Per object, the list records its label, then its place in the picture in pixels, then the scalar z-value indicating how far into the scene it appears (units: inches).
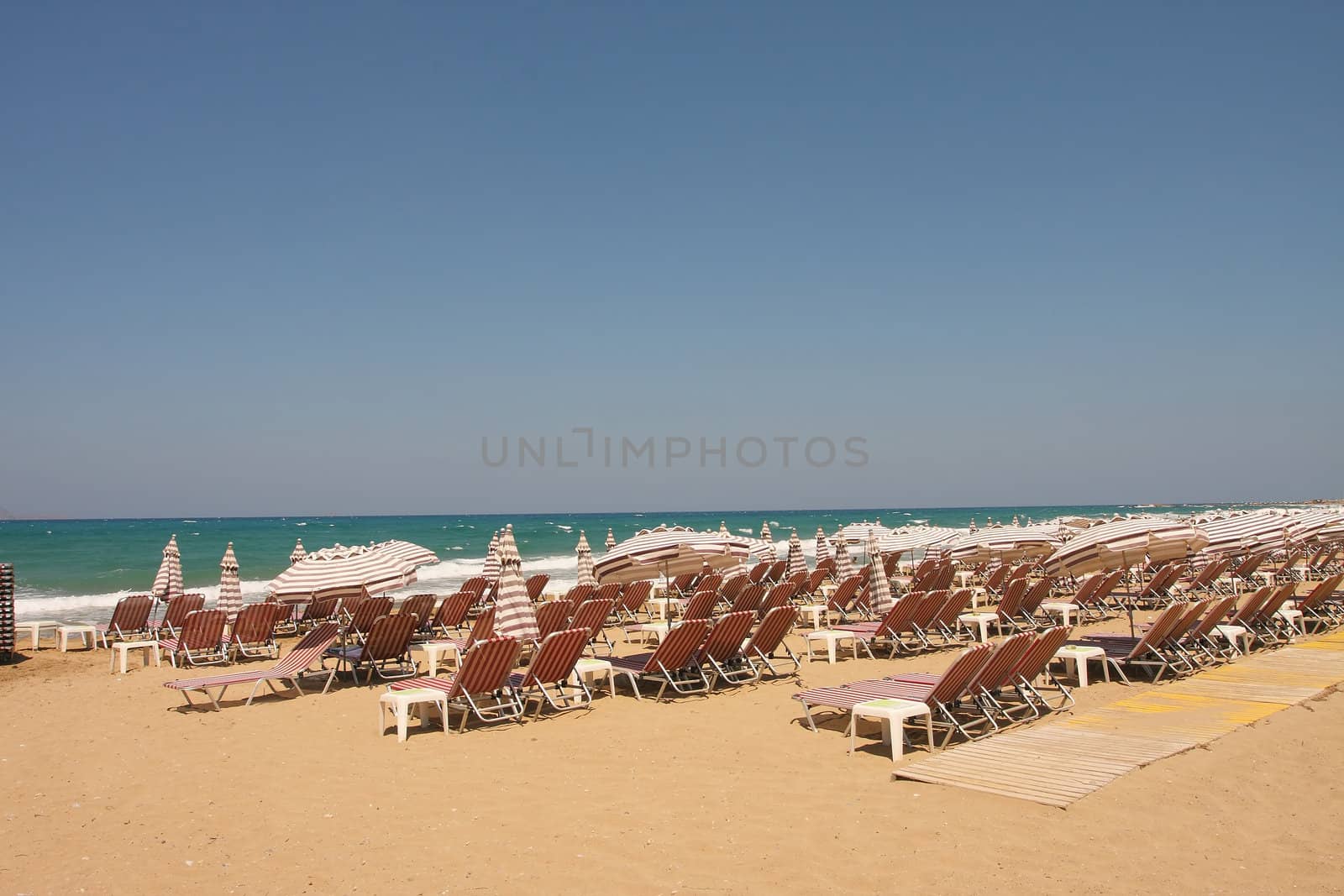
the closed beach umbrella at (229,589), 453.1
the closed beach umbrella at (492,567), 608.1
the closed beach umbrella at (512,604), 323.0
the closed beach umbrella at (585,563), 581.3
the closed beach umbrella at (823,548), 609.3
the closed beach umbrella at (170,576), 529.0
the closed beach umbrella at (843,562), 588.4
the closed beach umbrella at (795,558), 663.1
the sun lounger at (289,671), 313.7
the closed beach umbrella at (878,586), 485.7
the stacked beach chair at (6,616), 455.8
